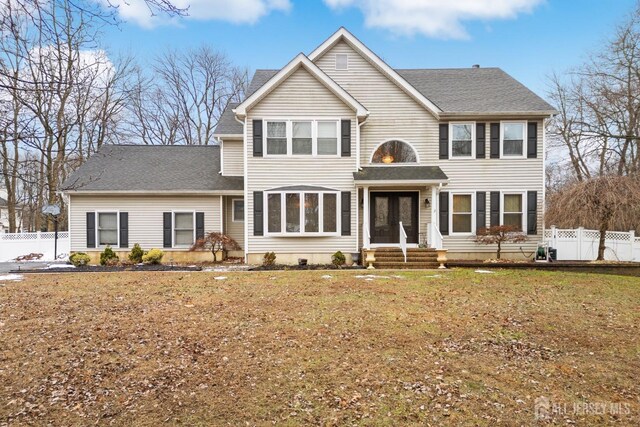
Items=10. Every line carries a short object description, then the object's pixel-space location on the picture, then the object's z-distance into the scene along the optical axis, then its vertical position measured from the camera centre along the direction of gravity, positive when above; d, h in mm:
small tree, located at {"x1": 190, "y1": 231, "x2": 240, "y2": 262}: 14742 -1178
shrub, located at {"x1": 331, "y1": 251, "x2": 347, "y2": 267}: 13062 -1633
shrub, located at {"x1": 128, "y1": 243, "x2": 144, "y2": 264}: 14409 -1606
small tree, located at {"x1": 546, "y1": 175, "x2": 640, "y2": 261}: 12672 +278
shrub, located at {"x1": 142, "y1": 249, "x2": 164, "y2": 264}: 13930 -1635
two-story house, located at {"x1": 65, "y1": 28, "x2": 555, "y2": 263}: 13844 +1557
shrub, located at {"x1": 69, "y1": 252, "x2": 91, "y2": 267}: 13480 -1653
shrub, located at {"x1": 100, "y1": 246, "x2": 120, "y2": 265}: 14156 -1689
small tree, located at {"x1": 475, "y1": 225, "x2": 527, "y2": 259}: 14055 -887
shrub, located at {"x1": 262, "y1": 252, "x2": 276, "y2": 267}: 13516 -1673
